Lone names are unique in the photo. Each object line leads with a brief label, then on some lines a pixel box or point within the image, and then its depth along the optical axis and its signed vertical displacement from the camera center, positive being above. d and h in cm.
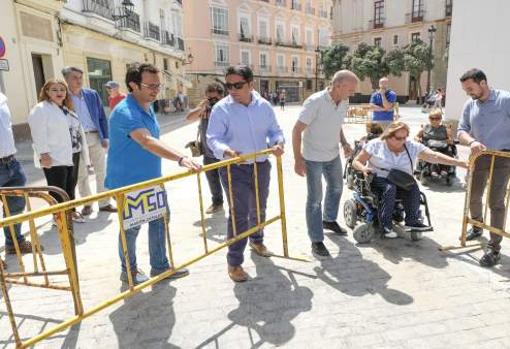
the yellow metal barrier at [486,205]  386 -123
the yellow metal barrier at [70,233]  232 -92
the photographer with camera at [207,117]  534 -37
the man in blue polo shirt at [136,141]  304 -38
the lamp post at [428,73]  3462 +71
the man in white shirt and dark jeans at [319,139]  397 -54
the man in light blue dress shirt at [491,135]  392 -55
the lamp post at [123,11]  2000 +419
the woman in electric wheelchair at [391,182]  429 -105
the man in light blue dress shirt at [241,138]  352 -45
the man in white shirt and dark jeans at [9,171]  401 -76
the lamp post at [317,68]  5244 +222
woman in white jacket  461 -44
